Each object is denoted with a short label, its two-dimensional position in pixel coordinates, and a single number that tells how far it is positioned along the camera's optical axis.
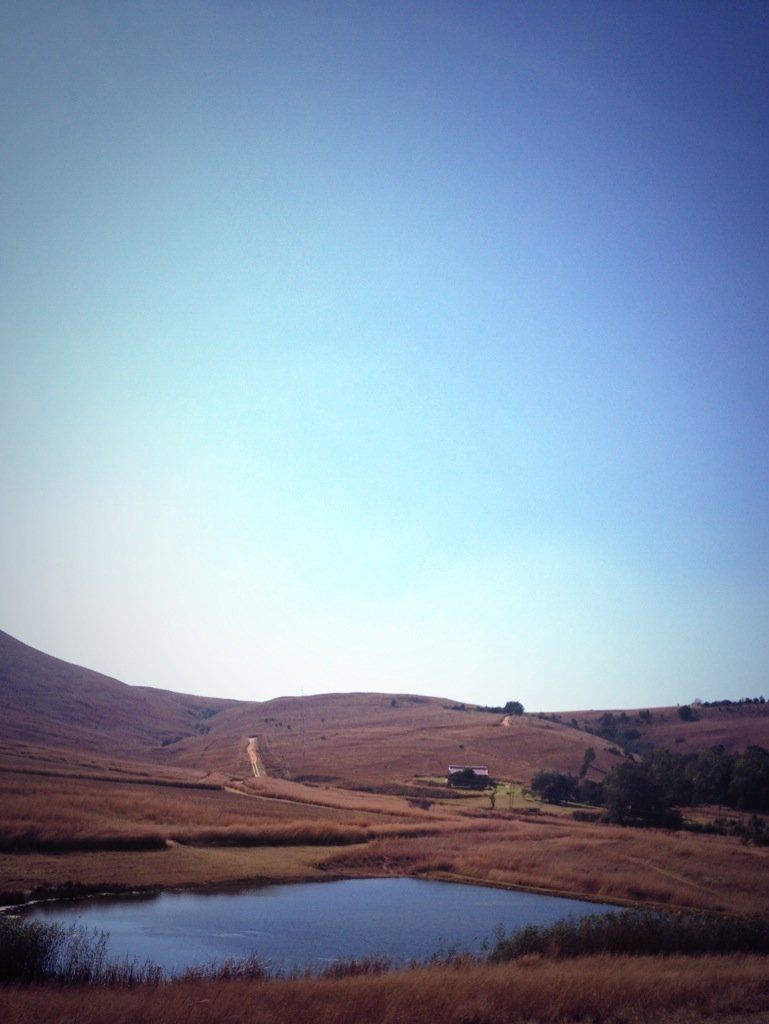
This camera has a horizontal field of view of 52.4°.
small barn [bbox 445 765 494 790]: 91.81
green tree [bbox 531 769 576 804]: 86.39
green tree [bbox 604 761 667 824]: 71.75
